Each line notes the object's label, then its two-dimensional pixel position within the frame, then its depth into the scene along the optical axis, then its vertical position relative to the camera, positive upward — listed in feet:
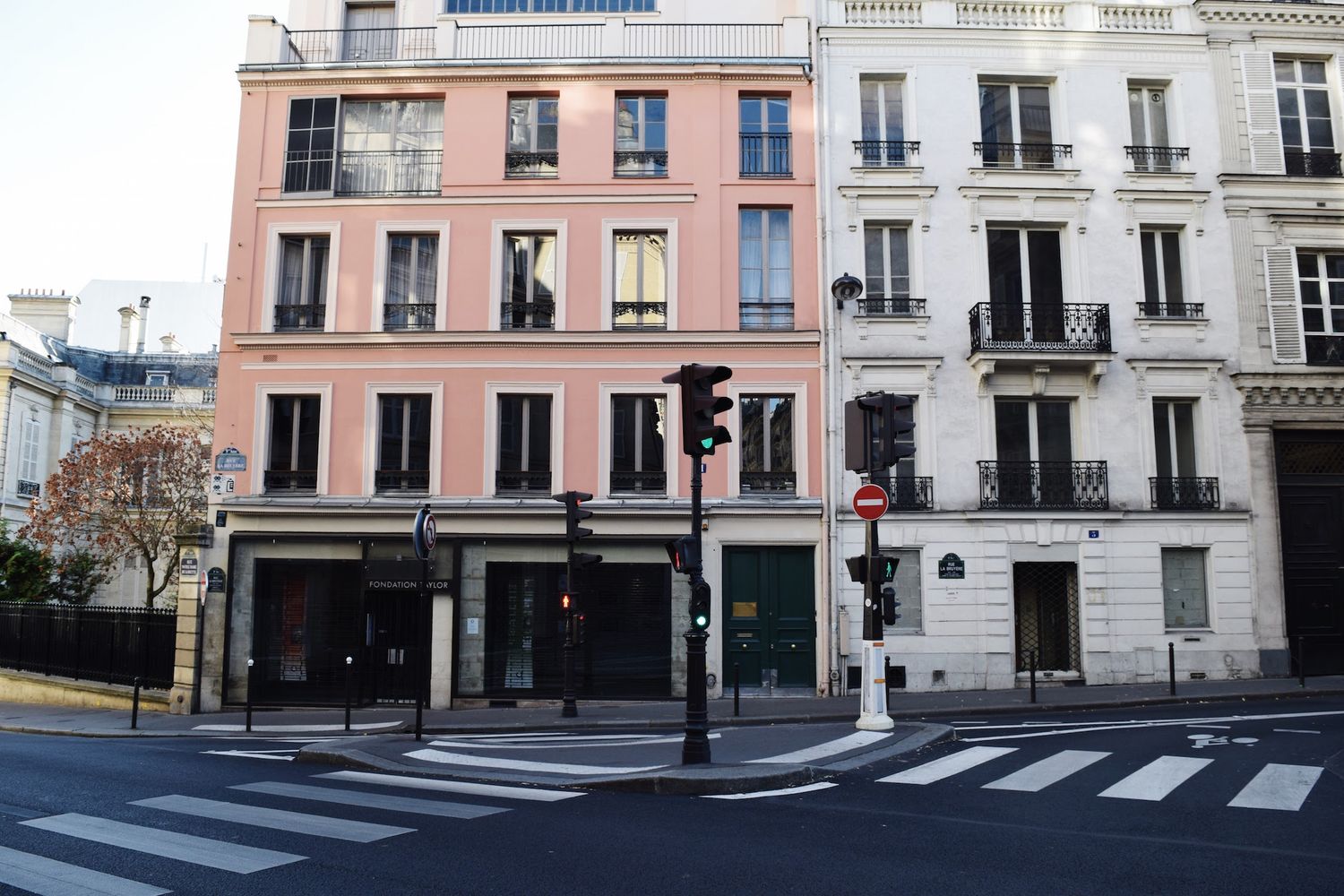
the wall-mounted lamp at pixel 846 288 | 66.54 +21.07
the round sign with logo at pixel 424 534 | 42.06 +3.02
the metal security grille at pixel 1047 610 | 66.08 -0.32
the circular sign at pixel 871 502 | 42.39 +4.38
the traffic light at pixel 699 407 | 33.71 +6.74
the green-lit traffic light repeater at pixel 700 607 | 34.09 -0.03
